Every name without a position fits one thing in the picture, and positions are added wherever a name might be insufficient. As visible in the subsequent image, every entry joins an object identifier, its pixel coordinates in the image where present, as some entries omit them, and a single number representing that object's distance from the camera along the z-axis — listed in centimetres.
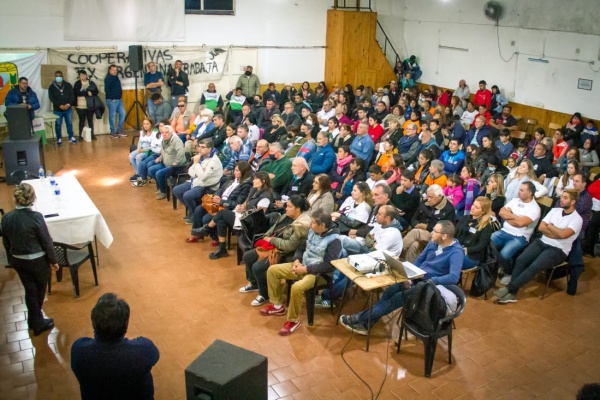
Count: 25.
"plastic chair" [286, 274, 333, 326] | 543
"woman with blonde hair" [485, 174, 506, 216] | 689
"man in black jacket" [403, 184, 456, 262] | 606
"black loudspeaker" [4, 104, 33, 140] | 915
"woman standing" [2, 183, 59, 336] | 493
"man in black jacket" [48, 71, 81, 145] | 1192
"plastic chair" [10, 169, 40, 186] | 861
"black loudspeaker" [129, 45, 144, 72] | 1256
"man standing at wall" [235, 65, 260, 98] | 1418
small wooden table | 481
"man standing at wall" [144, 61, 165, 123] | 1298
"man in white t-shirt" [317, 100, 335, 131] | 1145
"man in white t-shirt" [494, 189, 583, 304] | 597
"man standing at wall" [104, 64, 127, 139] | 1254
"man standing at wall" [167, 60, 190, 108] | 1327
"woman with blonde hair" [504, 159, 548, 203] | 697
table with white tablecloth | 611
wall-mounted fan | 1240
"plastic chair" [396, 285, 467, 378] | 474
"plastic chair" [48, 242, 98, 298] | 588
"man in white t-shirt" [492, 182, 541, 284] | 622
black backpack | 466
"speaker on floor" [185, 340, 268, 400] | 290
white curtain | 1237
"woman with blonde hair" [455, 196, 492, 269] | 590
